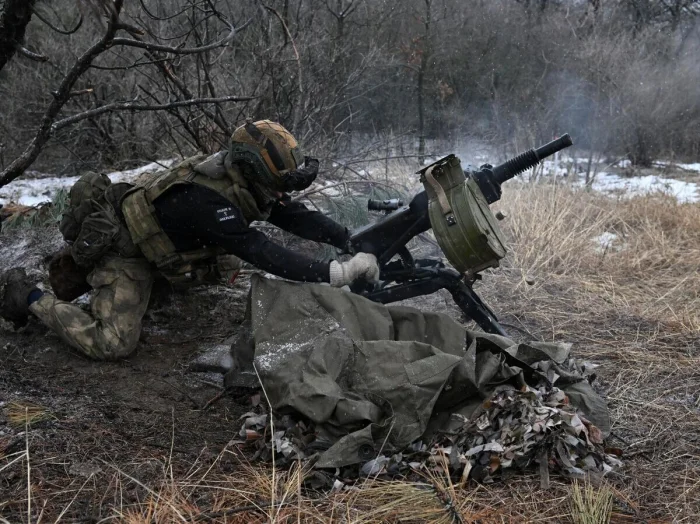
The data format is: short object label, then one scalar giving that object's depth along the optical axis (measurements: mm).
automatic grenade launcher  3477
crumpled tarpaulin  2791
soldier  3562
